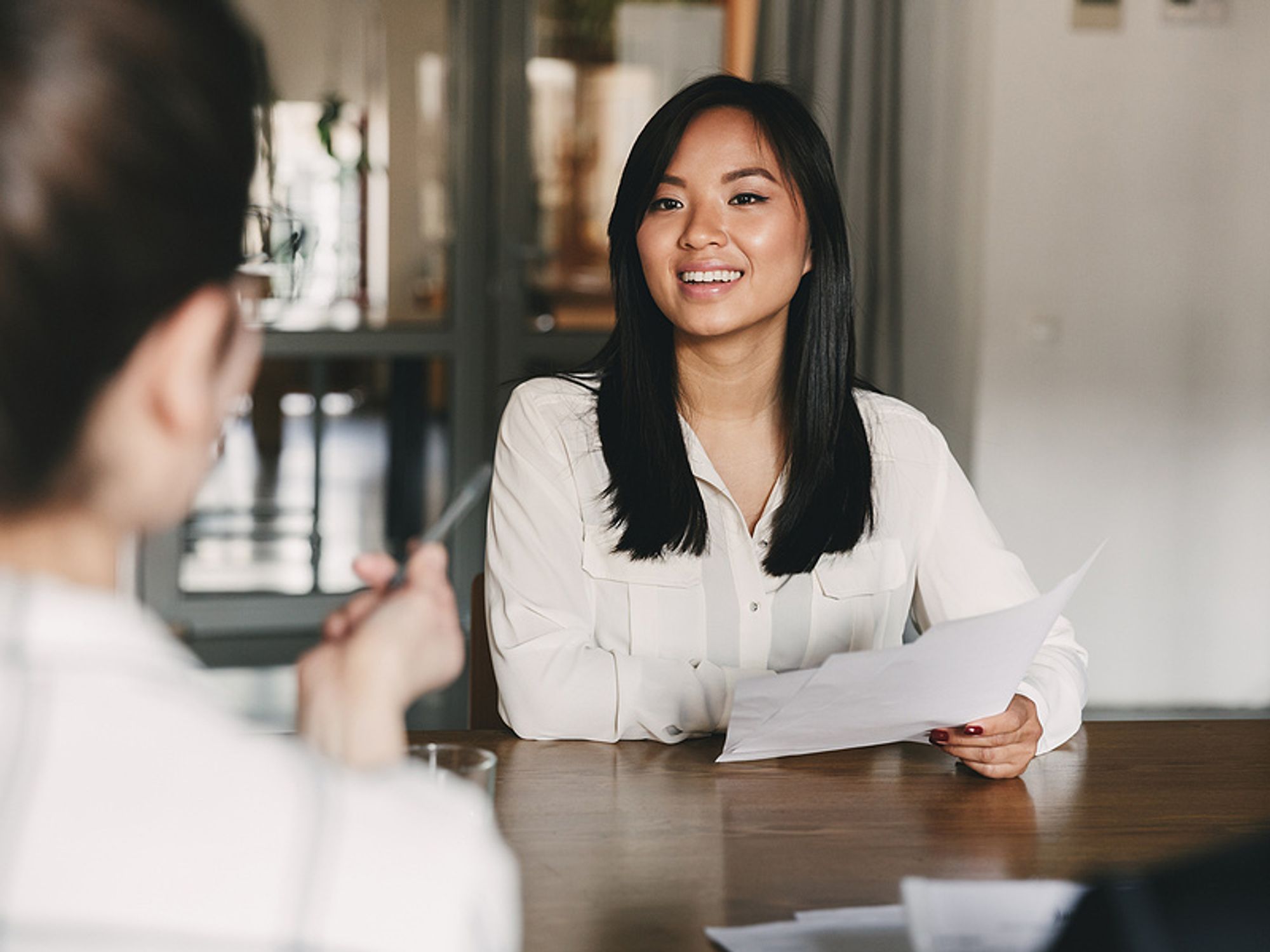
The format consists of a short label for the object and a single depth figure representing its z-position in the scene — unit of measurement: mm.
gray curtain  3695
